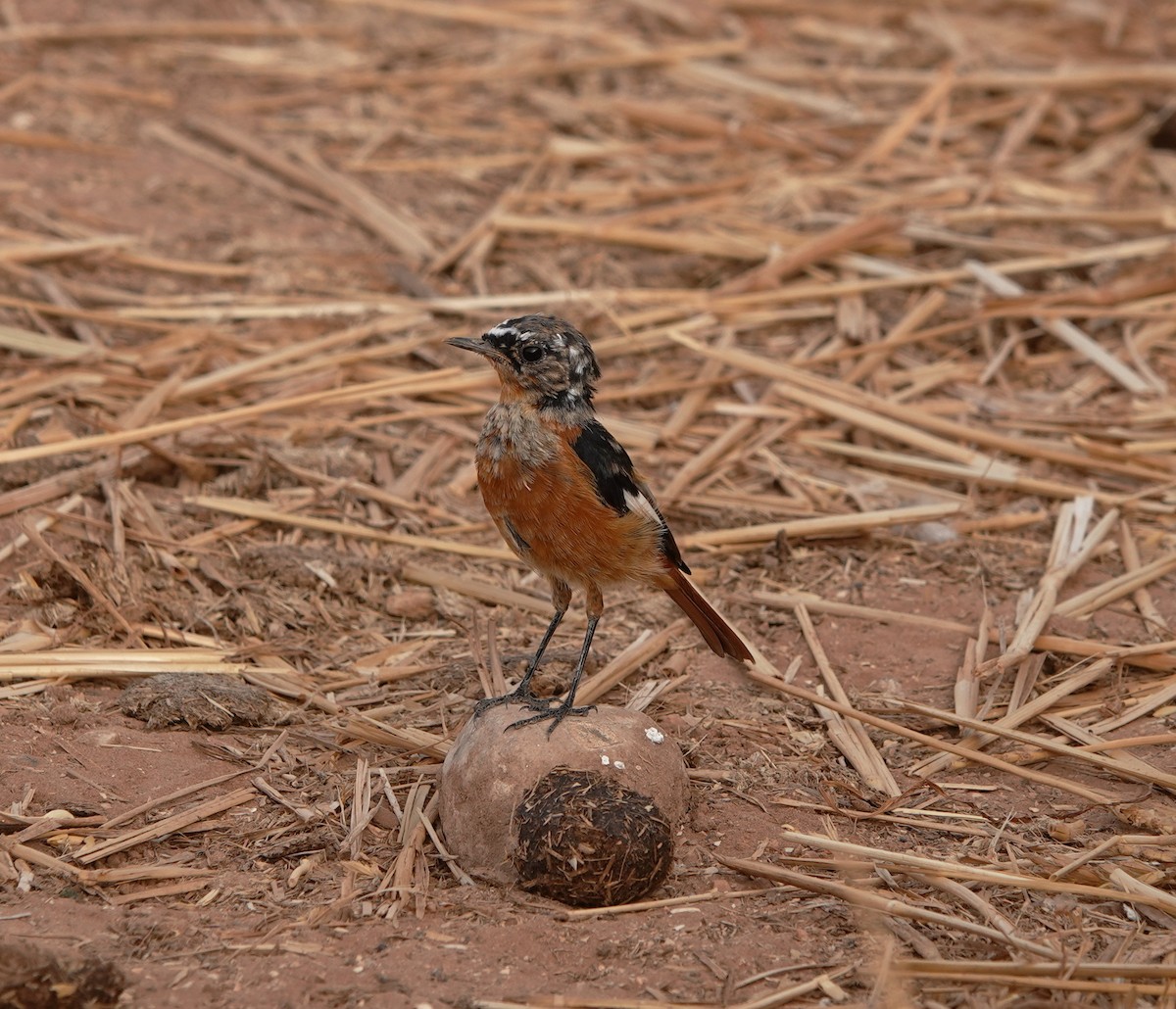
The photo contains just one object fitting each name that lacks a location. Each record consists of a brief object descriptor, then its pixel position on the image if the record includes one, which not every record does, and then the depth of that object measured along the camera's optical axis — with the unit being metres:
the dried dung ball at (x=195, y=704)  10.05
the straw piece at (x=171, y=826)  8.70
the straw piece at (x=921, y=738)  9.70
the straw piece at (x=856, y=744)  9.95
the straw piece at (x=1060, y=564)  11.10
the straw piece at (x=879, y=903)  7.91
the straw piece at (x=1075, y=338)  15.02
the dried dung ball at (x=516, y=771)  8.97
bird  10.09
